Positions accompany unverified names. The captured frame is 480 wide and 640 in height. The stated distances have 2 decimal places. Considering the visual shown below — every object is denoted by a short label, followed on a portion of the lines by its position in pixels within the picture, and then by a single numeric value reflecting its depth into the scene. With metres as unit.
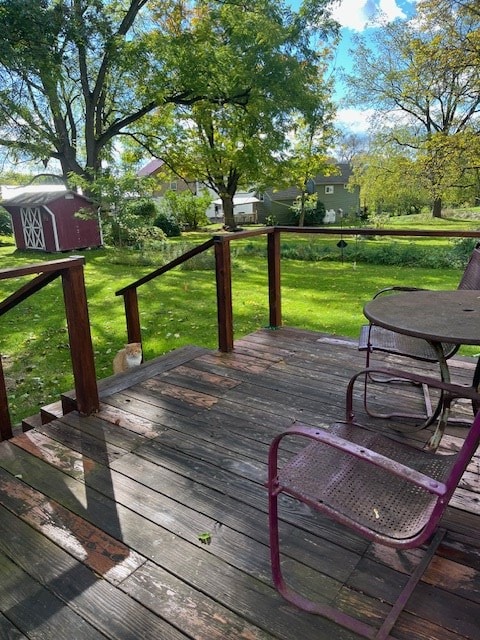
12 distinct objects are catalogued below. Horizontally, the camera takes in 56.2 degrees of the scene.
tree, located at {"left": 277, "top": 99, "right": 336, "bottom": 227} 17.33
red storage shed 15.01
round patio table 1.80
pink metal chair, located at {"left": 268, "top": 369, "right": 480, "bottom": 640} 1.11
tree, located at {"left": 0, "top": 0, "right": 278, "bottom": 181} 8.30
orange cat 3.65
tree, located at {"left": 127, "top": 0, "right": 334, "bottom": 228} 11.45
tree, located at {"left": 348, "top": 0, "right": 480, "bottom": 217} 10.01
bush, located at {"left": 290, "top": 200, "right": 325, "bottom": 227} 26.25
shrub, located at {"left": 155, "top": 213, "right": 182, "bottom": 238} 20.22
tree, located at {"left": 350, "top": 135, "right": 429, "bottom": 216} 16.22
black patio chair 2.37
